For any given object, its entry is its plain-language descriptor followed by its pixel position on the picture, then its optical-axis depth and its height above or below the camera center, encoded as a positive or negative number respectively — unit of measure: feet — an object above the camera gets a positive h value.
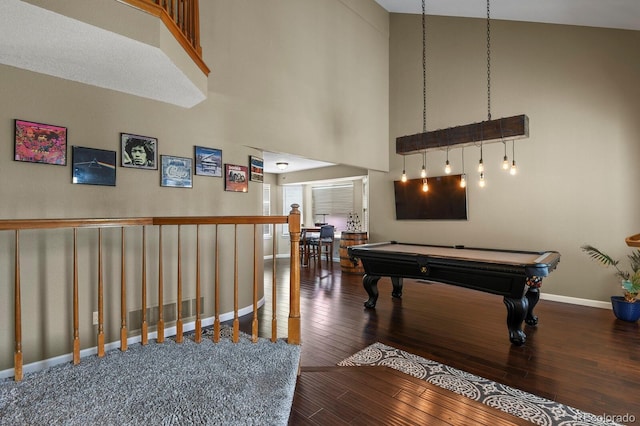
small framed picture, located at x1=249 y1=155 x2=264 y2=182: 13.37 +1.97
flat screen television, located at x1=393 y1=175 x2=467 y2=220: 18.06 +0.82
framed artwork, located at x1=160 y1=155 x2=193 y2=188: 10.56 +1.47
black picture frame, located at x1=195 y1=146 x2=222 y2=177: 11.47 +1.96
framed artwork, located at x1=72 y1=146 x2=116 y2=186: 8.70 +1.38
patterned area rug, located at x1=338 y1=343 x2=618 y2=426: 6.24 -4.11
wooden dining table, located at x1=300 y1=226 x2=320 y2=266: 24.14 -2.34
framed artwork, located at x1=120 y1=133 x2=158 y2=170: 9.61 +1.97
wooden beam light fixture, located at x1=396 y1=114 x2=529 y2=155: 10.34 +2.83
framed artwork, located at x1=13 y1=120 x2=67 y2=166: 7.79 +1.83
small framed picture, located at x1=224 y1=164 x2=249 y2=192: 12.37 +1.43
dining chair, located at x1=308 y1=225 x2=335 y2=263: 23.67 -2.07
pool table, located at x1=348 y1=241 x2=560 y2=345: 9.59 -1.92
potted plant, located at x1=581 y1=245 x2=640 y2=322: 11.93 -3.08
